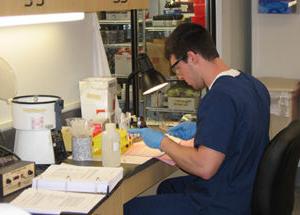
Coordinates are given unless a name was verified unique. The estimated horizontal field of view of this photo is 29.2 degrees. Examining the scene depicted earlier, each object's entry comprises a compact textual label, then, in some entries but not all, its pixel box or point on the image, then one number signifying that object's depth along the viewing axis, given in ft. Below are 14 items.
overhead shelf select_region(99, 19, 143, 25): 13.78
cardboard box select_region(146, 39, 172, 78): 14.35
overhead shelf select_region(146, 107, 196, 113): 14.85
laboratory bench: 6.70
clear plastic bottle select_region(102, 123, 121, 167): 7.84
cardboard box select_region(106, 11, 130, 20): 14.02
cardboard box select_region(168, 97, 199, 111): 14.71
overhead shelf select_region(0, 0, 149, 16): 6.51
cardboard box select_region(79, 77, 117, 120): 9.74
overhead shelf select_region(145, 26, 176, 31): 14.47
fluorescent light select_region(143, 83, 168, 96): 9.31
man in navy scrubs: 7.40
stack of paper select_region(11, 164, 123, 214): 6.21
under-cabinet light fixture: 7.14
